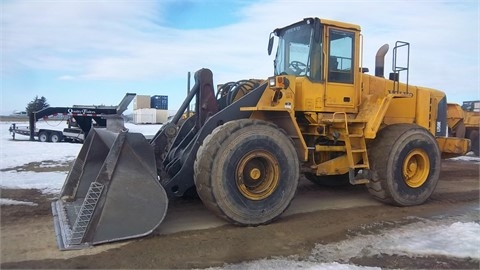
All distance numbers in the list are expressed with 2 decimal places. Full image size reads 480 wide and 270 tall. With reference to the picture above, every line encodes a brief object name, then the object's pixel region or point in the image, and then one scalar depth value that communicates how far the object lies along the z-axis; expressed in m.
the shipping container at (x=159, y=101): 47.00
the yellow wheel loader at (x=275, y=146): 4.98
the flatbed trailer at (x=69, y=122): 19.58
